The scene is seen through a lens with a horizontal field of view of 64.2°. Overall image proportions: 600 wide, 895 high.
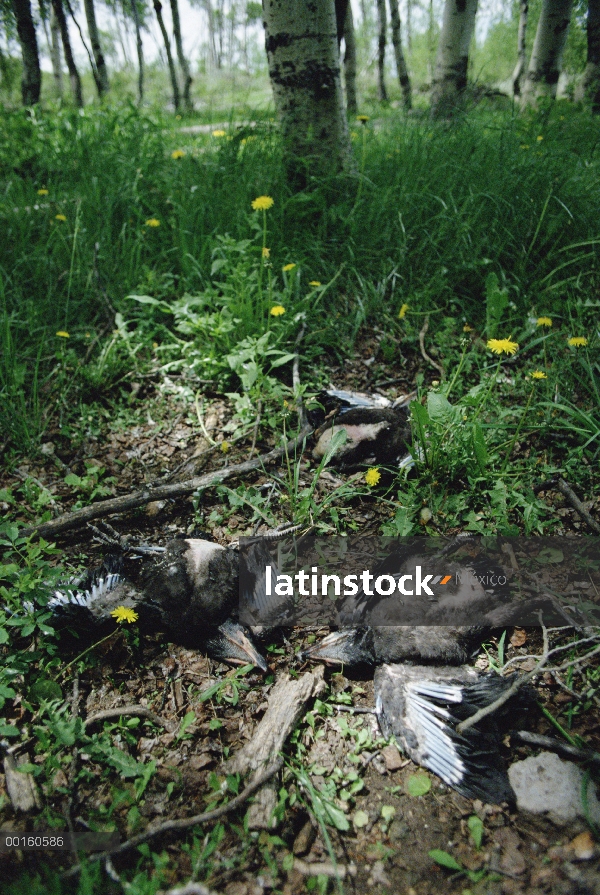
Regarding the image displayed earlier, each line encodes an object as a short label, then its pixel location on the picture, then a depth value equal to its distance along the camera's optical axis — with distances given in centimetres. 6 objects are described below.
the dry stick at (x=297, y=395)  210
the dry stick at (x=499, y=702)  120
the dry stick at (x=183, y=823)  102
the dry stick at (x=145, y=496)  171
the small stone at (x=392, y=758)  119
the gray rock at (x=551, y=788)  105
